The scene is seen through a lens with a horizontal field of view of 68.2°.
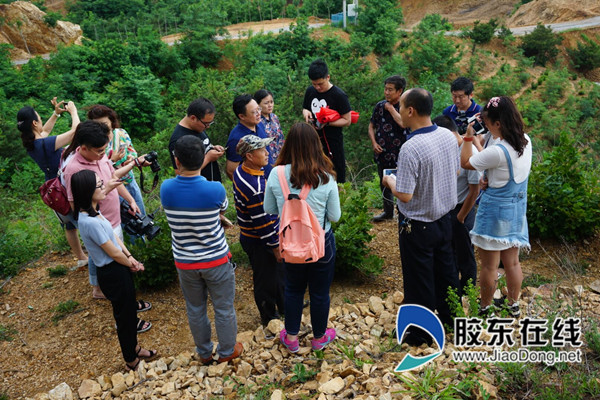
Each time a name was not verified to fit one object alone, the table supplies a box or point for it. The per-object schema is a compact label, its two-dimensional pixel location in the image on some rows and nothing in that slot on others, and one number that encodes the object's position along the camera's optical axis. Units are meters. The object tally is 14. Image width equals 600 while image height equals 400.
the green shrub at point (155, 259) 4.14
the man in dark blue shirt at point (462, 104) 4.25
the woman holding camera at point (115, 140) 4.12
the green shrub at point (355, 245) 4.14
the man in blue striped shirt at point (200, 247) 2.82
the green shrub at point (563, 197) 4.52
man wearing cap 3.10
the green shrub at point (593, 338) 2.70
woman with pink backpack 2.81
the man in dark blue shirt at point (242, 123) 3.83
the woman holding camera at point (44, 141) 4.03
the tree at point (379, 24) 21.23
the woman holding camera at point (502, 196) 2.98
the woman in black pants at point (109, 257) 2.93
